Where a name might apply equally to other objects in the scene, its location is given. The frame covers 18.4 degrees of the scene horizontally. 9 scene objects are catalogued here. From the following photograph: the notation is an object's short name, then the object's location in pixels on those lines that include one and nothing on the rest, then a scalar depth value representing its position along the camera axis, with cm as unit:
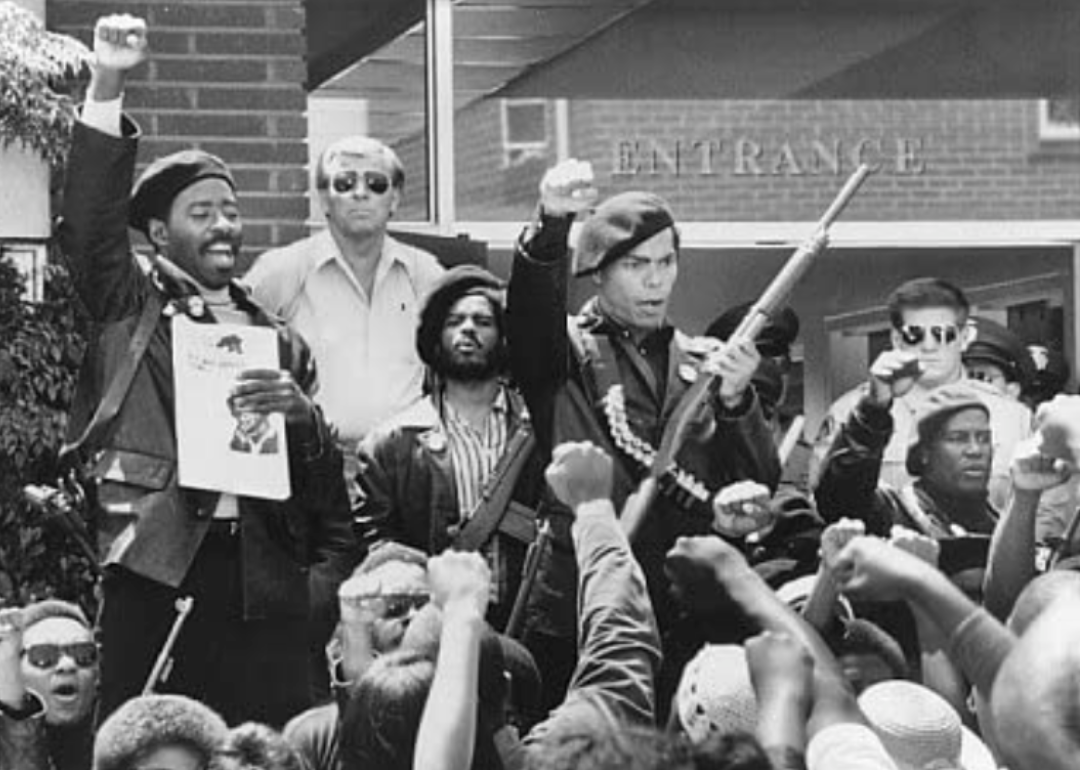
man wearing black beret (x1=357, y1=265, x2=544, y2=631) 827
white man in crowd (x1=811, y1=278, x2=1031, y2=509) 950
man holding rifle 816
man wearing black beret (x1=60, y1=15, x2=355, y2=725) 809
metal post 1104
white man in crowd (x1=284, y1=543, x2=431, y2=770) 762
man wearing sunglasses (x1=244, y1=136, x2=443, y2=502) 884
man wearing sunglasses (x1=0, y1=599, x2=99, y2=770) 821
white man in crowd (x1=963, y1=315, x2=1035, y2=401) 1020
